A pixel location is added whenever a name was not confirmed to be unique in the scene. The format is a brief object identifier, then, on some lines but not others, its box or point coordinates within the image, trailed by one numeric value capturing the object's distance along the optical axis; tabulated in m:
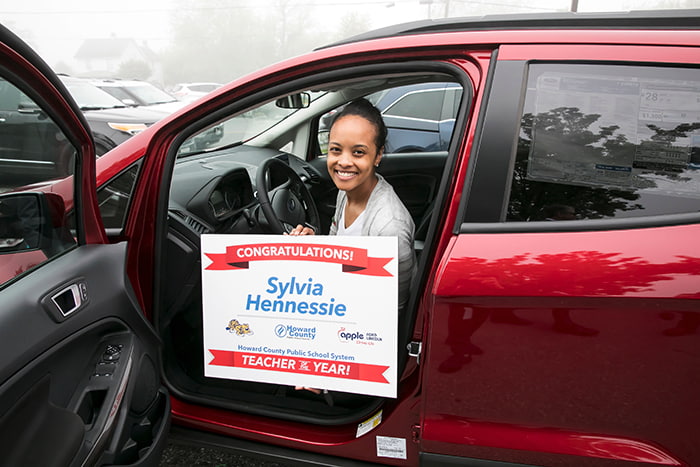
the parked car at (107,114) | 6.40
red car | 1.12
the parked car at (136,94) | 8.95
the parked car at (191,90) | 20.95
